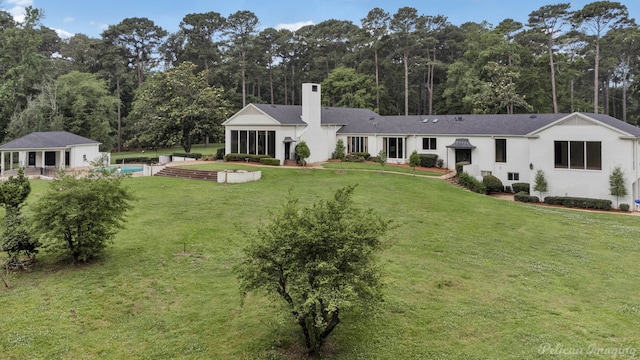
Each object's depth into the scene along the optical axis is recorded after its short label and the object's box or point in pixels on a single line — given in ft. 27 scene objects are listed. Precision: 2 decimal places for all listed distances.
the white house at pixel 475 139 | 91.15
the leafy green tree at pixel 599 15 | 155.22
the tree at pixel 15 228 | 45.37
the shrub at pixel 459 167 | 111.08
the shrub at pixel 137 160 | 139.37
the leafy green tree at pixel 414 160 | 110.52
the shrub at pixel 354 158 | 128.47
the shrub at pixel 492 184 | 103.55
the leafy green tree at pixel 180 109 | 144.36
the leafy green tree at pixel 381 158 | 112.45
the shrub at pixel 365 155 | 130.00
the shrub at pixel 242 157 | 121.39
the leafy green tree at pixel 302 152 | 117.53
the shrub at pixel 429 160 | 122.21
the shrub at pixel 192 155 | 140.67
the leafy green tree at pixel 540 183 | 96.12
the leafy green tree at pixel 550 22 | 171.01
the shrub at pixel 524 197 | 95.91
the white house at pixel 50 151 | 118.01
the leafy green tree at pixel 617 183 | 88.12
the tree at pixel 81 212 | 44.62
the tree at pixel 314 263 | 28.35
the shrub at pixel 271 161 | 117.60
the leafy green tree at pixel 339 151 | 128.88
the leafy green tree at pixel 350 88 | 205.77
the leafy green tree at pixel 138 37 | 227.61
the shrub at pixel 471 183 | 100.53
